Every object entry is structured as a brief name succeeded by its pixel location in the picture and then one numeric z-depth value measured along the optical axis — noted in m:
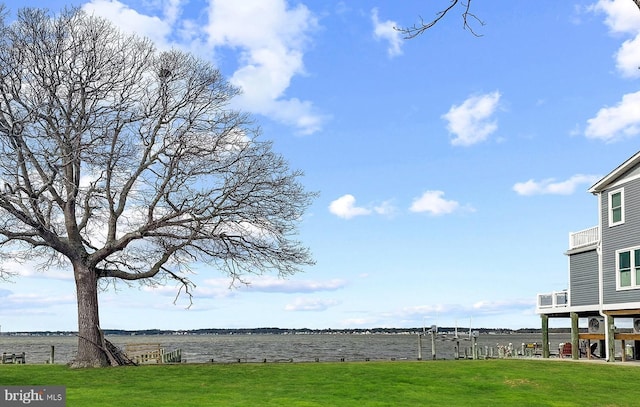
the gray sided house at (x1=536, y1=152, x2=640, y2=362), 39.59
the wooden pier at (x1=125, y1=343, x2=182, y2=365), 44.89
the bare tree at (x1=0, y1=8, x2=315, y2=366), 34.47
